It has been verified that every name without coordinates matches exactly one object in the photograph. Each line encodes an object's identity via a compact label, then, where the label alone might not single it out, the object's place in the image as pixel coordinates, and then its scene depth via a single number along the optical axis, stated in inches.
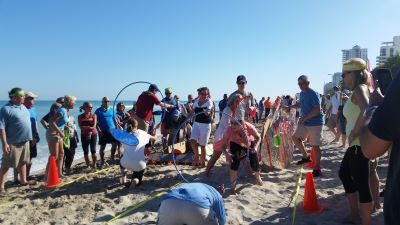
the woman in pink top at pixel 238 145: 242.8
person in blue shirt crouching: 142.3
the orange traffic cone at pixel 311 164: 327.7
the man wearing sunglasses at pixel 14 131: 262.2
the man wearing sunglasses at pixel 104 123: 377.7
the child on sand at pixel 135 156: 255.0
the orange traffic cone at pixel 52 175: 280.8
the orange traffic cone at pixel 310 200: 203.6
